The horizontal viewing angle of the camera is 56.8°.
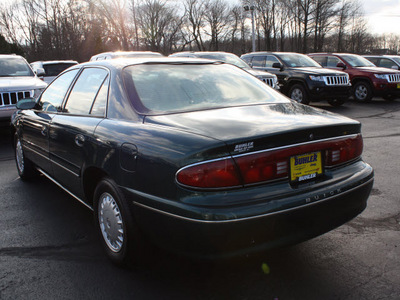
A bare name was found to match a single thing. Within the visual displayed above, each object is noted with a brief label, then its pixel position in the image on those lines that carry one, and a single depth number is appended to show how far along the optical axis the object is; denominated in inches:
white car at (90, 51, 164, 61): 440.1
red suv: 508.7
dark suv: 452.5
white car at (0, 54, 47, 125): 303.7
